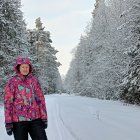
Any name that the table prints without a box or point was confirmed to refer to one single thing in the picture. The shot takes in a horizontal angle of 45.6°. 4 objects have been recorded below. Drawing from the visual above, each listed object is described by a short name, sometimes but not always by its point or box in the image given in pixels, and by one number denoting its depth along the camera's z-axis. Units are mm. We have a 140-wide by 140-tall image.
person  2696
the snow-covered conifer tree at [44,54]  28442
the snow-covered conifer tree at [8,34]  10332
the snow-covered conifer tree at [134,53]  9791
